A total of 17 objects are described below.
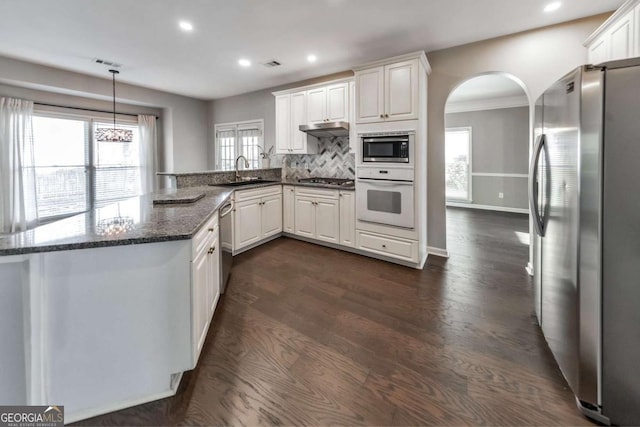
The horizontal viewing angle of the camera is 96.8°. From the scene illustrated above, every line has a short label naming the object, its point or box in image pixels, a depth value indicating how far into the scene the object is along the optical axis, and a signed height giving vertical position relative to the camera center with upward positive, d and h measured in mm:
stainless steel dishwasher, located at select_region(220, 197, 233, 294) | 2533 -385
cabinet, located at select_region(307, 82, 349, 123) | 3980 +1410
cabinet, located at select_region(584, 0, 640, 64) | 2006 +1282
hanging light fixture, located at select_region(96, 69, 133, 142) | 4402 +1070
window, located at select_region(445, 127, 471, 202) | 7219 +943
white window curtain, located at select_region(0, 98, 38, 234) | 4121 +546
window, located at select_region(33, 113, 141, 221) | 4656 +670
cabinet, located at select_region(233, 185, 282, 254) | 3729 -199
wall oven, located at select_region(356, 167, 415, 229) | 3291 +45
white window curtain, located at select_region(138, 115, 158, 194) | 5781 +1043
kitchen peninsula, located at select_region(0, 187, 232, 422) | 1208 -514
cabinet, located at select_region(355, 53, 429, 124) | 3156 +1290
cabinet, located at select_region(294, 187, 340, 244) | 3959 -193
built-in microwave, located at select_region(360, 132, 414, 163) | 3238 +632
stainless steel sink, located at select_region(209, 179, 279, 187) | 3973 +281
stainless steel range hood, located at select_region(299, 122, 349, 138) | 3910 +1041
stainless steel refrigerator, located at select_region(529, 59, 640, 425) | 1232 -183
